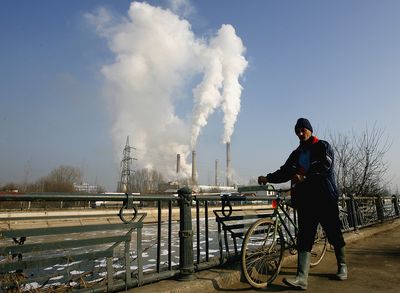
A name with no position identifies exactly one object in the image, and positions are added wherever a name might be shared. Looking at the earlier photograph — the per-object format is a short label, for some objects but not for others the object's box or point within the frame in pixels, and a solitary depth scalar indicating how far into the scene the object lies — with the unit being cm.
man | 381
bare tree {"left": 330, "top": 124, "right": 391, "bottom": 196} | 1240
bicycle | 363
